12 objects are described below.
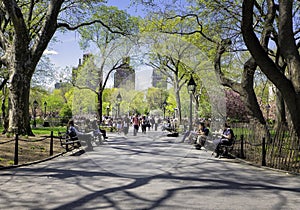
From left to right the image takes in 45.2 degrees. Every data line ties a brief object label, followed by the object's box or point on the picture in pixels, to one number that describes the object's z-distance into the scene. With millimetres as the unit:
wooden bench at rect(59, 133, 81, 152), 15528
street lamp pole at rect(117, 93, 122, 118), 31859
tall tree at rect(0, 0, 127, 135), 18781
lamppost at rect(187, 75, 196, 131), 21706
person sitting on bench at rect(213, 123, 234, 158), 14591
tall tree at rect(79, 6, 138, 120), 20622
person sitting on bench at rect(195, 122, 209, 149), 17406
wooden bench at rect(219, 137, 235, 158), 14431
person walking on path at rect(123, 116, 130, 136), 29766
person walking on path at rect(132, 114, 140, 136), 28328
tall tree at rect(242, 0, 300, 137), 11148
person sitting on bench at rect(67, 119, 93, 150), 16245
